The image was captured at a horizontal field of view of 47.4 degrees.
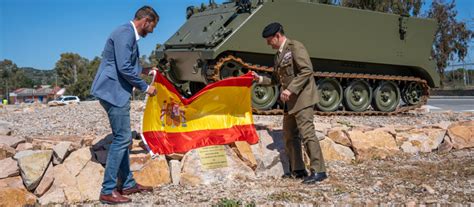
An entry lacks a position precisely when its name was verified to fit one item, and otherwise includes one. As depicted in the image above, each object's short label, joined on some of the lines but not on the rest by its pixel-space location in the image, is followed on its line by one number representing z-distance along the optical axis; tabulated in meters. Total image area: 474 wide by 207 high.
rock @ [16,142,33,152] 5.75
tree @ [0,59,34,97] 85.31
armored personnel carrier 10.15
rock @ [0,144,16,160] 5.46
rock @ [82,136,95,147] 5.91
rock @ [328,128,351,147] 6.53
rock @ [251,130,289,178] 5.81
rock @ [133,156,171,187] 5.27
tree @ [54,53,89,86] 66.75
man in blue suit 4.57
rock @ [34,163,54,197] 4.87
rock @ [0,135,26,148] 5.83
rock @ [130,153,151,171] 5.32
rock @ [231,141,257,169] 5.78
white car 44.31
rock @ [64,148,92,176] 5.11
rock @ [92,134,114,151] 5.63
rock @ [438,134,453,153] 6.92
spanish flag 5.73
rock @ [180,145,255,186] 5.39
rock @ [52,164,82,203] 4.83
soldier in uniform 5.27
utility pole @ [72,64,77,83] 63.11
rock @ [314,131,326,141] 6.36
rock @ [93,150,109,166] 5.34
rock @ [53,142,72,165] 5.21
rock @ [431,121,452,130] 7.25
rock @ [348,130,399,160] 6.47
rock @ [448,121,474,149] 7.04
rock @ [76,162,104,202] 4.89
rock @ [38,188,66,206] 4.73
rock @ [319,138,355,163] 6.33
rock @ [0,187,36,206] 4.59
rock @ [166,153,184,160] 5.63
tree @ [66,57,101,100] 59.22
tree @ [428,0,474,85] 40.34
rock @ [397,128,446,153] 6.84
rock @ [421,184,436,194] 4.77
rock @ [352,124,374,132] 6.96
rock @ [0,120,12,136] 7.31
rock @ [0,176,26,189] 4.81
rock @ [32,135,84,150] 5.73
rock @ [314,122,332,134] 6.84
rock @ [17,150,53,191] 4.86
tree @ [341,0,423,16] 29.94
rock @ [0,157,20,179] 4.92
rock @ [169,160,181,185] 5.36
